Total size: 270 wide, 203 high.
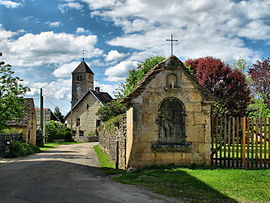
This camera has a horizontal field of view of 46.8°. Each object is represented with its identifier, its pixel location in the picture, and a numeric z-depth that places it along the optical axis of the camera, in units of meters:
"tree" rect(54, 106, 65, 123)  80.00
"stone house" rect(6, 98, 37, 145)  29.65
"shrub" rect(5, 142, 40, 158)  20.92
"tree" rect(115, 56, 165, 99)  24.53
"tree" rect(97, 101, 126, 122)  34.94
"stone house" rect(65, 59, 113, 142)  55.06
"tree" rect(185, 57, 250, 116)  24.38
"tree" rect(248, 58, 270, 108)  30.70
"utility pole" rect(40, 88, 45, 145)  35.67
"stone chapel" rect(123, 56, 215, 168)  11.47
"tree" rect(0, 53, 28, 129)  22.08
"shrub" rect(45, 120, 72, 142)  48.94
